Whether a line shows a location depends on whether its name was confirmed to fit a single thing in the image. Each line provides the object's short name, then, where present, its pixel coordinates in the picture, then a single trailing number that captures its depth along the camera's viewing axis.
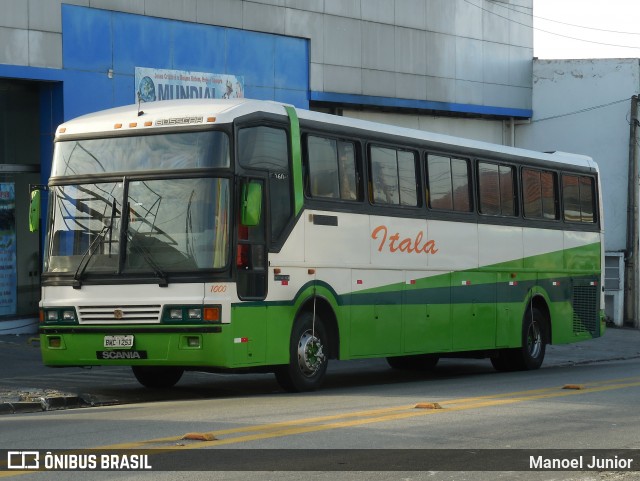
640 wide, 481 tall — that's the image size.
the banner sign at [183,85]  26.34
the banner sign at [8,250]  25.45
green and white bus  14.98
